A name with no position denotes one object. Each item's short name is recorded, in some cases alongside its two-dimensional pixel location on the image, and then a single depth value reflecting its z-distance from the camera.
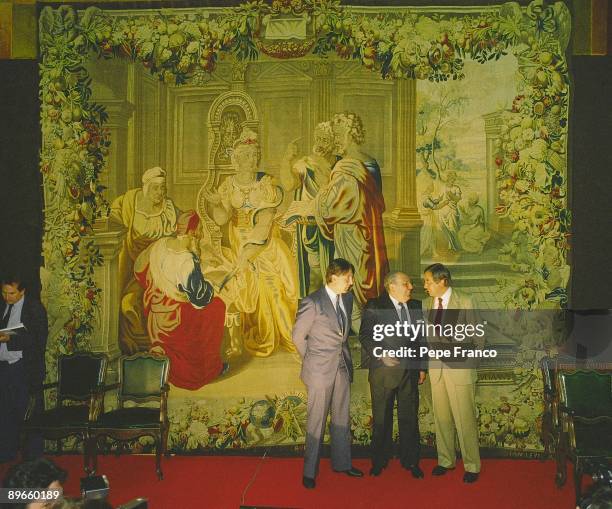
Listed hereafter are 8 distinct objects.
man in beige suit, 6.22
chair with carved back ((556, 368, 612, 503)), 5.64
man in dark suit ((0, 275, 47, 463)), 6.72
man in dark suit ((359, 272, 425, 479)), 6.38
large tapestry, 7.06
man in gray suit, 6.11
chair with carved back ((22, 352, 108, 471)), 6.27
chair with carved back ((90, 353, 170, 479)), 6.26
